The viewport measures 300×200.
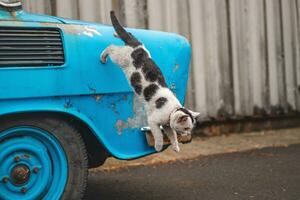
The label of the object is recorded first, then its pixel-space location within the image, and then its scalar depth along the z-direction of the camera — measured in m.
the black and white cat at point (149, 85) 3.67
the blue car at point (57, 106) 3.42
